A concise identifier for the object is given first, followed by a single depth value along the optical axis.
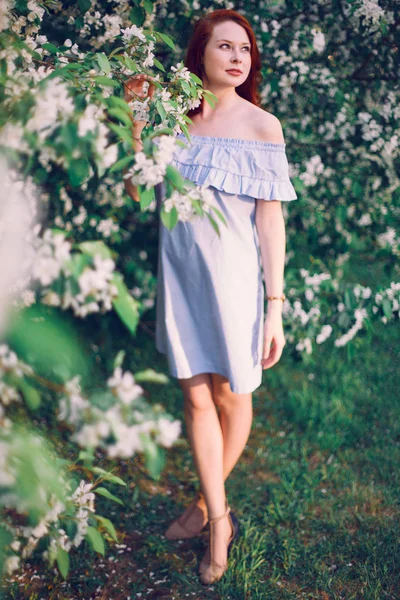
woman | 1.94
